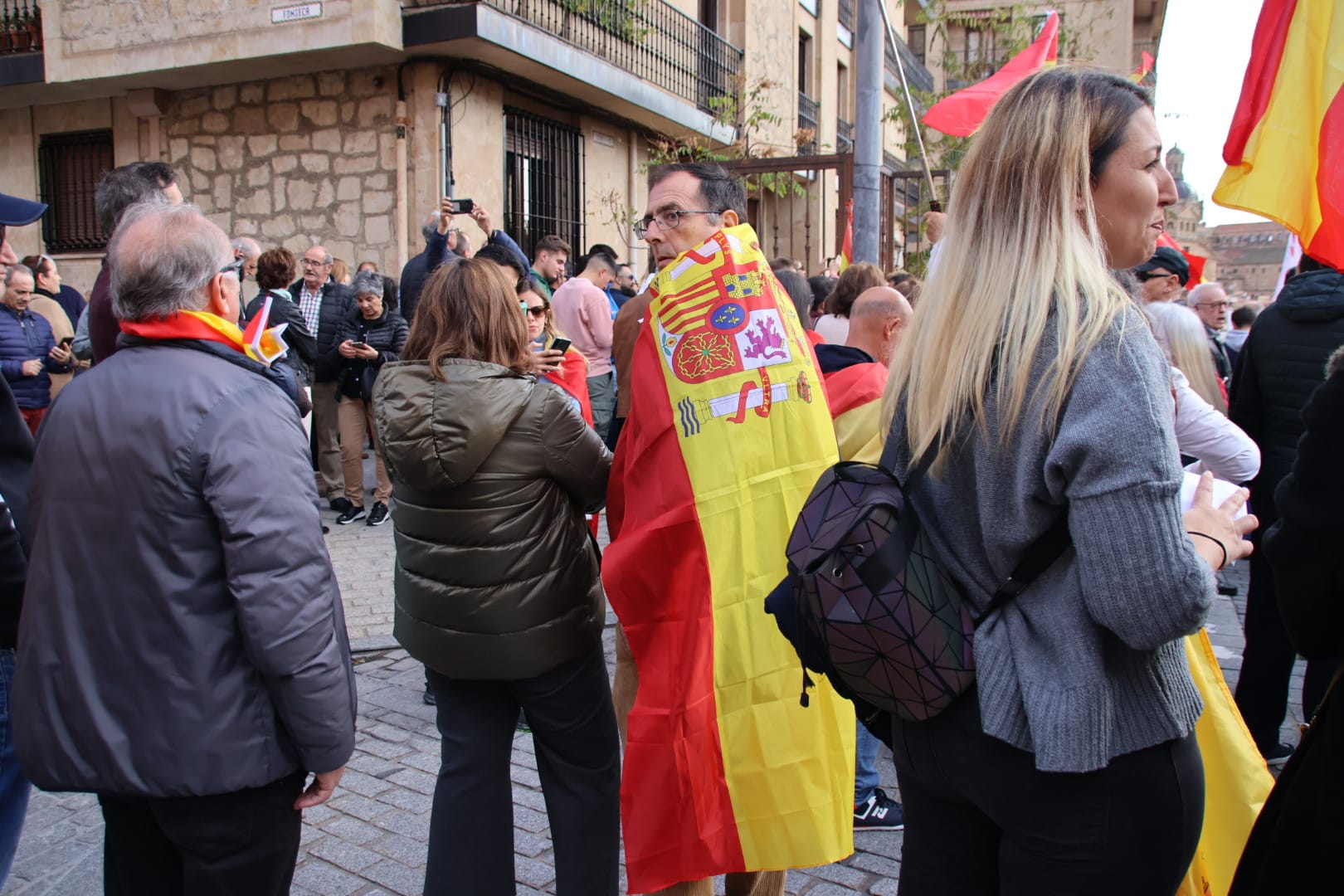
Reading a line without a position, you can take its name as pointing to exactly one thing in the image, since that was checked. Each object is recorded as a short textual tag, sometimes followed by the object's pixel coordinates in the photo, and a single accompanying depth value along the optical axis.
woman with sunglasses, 4.64
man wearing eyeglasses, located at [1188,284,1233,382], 9.08
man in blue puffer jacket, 6.93
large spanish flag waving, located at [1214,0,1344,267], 2.60
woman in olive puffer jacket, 2.71
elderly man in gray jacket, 2.01
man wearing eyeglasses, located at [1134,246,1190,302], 5.14
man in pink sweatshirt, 7.59
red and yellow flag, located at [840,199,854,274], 8.23
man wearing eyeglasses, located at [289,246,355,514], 8.56
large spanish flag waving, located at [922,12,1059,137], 5.95
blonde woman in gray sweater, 1.42
